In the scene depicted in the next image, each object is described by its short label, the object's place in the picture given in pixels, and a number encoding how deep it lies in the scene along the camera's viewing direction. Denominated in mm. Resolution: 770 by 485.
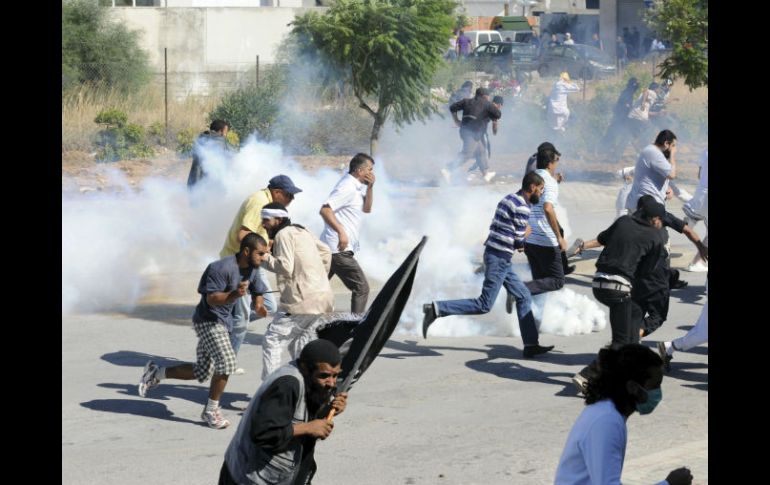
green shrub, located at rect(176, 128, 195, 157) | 23688
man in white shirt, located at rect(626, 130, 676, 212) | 12180
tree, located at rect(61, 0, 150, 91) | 28203
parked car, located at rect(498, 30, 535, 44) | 44538
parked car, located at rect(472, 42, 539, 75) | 36300
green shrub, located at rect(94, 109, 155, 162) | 23266
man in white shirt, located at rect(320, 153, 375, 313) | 10086
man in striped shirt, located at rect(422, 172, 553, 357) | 9914
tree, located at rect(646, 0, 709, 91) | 20297
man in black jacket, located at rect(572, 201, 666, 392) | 8836
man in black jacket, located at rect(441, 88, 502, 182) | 21109
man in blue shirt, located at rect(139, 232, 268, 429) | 8109
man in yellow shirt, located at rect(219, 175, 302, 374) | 8844
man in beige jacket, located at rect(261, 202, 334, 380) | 8219
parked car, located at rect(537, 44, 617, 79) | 37250
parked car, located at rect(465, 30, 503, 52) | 44750
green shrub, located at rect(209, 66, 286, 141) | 25125
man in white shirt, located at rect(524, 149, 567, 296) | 10508
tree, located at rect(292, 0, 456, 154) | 21750
